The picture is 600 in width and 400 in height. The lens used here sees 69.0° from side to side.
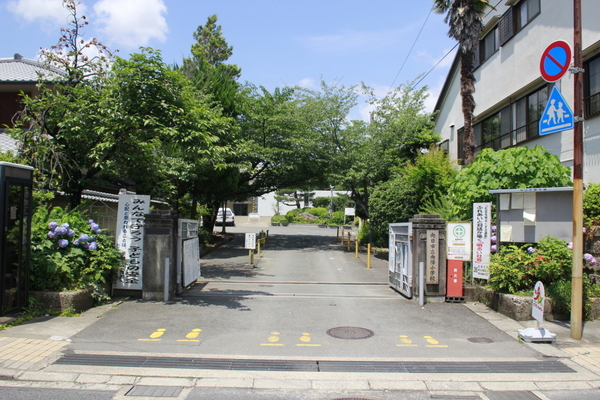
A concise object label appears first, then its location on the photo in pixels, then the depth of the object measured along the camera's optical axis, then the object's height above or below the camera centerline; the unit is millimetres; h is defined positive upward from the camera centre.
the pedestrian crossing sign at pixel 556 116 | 7468 +1840
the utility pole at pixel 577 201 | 7465 +343
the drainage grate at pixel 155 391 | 5320 -2234
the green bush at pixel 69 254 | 8648 -943
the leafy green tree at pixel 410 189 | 18703 +1286
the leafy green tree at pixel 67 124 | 9852 +1953
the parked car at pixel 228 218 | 47578 -591
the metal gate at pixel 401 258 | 10961 -1099
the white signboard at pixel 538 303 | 7417 -1418
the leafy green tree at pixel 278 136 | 24234 +4437
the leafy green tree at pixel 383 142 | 23828 +4151
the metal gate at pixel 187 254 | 10781 -1092
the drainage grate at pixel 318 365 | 6219 -2187
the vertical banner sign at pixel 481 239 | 10555 -489
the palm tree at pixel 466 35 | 18375 +7788
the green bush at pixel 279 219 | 52025 -607
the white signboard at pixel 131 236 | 10383 -626
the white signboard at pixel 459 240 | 10773 -546
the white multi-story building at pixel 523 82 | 13039 +5534
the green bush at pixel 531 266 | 8766 -947
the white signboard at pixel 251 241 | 17412 -1115
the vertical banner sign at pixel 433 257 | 10570 -955
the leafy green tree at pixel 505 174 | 11211 +1215
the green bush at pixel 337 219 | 50756 -421
